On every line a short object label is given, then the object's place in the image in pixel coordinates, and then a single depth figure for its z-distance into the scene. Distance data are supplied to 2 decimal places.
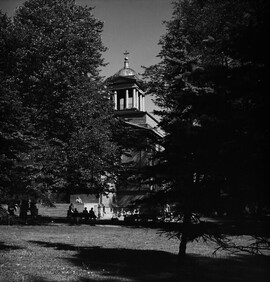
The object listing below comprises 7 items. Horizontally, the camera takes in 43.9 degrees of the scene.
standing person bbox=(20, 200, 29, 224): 26.02
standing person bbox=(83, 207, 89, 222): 30.72
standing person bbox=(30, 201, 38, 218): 28.00
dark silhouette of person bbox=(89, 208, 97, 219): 31.02
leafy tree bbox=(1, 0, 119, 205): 23.44
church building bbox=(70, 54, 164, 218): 42.62
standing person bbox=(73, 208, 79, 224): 29.80
